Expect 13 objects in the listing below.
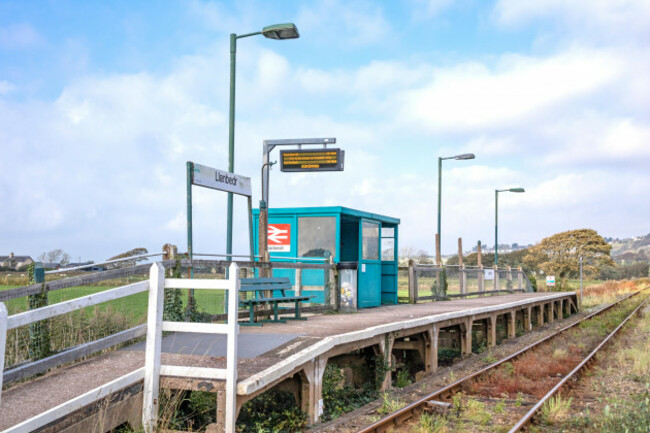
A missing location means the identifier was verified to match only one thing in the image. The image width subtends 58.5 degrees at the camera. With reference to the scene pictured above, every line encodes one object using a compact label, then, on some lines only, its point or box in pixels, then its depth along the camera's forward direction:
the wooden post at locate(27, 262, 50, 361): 6.10
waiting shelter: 13.69
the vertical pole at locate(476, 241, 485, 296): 24.77
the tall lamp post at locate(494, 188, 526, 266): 30.96
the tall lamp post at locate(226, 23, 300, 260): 11.05
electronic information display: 14.44
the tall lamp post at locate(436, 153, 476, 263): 23.30
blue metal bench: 9.35
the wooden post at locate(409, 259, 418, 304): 17.42
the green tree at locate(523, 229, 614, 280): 60.22
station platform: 5.33
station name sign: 9.16
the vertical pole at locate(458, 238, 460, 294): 22.28
